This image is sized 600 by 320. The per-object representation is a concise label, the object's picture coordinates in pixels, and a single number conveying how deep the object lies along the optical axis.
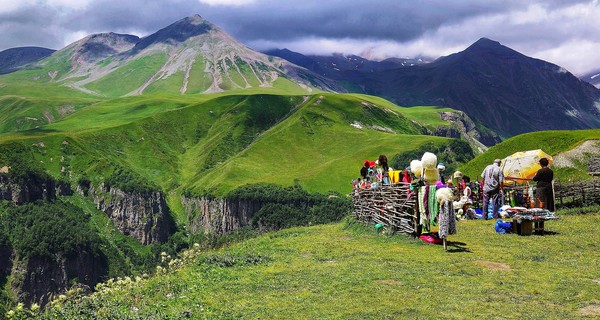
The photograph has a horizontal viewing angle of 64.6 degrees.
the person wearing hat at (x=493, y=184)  29.77
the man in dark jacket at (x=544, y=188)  28.36
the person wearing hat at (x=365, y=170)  32.35
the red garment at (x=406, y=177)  25.58
